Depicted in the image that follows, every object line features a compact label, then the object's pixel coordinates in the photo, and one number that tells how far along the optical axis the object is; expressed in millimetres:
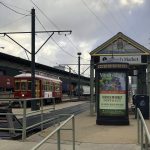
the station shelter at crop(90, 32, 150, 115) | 11766
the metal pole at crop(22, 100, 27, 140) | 6377
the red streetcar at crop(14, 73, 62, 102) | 20857
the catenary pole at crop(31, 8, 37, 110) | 16656
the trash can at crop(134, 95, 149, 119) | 10377
